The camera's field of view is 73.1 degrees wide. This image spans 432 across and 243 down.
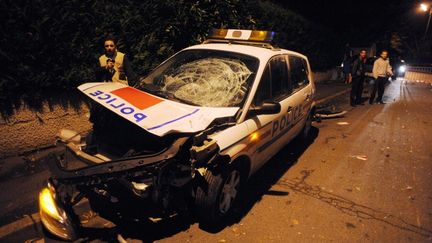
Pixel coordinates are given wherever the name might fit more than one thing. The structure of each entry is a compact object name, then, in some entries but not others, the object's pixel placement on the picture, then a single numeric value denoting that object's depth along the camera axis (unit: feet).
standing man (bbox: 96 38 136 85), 16.51
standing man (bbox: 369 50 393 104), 33.19
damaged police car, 8.32
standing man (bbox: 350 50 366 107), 33.22
